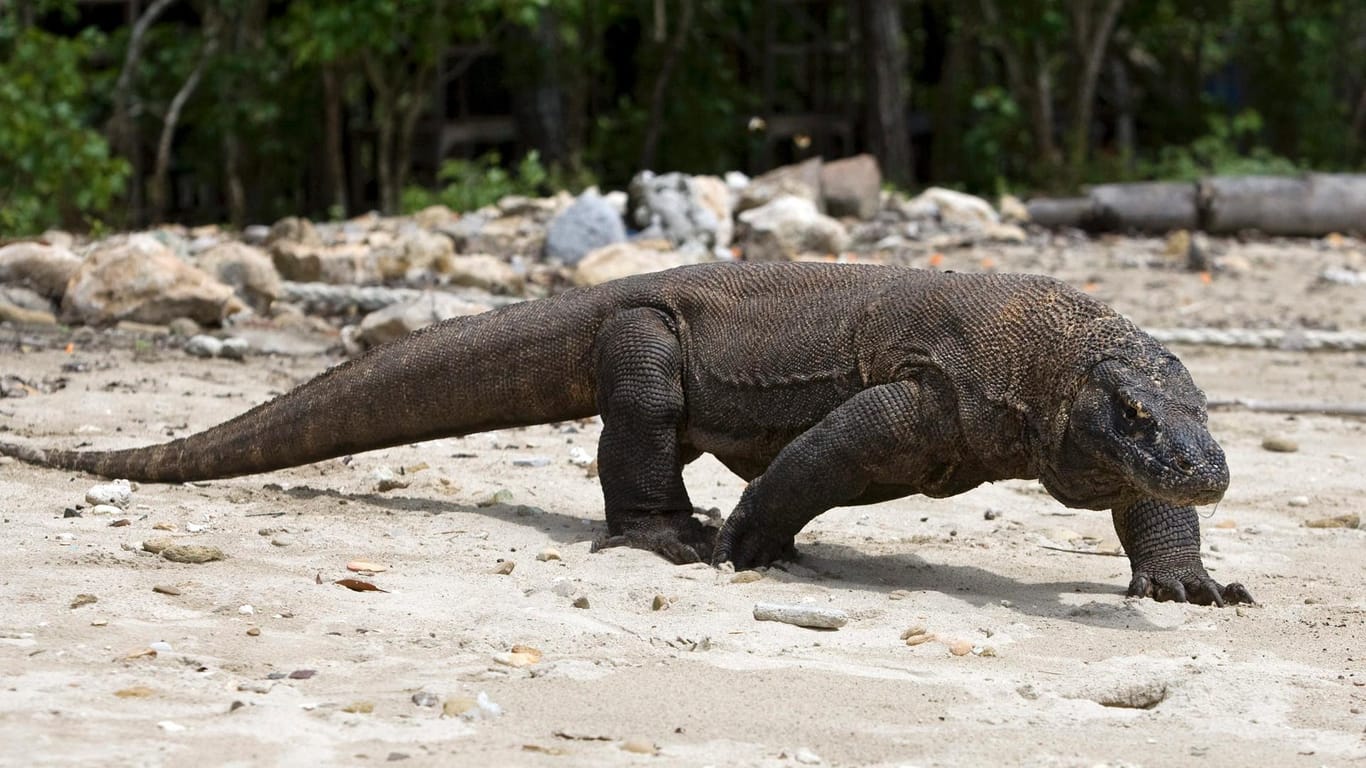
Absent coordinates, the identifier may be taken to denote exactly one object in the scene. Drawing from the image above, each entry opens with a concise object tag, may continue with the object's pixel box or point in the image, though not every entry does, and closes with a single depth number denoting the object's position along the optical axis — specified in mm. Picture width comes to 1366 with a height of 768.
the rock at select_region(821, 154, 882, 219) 30391
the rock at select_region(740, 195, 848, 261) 25531
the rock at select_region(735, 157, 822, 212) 28297
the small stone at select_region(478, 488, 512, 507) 12008
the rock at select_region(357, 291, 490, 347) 17203
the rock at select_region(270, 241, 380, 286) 22344
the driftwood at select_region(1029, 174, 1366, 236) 31625
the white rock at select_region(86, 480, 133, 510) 10820
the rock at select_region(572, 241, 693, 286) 21297
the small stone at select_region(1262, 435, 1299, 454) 15086
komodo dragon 9492
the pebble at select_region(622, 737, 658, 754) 6820
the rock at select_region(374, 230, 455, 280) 22703
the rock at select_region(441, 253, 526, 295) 21516
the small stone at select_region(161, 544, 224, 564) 9445
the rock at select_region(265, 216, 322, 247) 25234
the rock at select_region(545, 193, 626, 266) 24891
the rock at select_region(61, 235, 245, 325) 18656
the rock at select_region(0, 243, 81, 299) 19641
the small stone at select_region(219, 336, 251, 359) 17641
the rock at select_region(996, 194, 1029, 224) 31937
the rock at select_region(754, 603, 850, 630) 9039
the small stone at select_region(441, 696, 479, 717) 7129
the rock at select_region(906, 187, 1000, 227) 30453
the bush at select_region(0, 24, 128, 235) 28462
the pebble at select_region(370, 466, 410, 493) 12234
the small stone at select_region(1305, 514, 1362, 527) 12298
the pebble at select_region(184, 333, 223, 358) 17547
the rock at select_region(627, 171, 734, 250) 25984
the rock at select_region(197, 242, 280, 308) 20484
